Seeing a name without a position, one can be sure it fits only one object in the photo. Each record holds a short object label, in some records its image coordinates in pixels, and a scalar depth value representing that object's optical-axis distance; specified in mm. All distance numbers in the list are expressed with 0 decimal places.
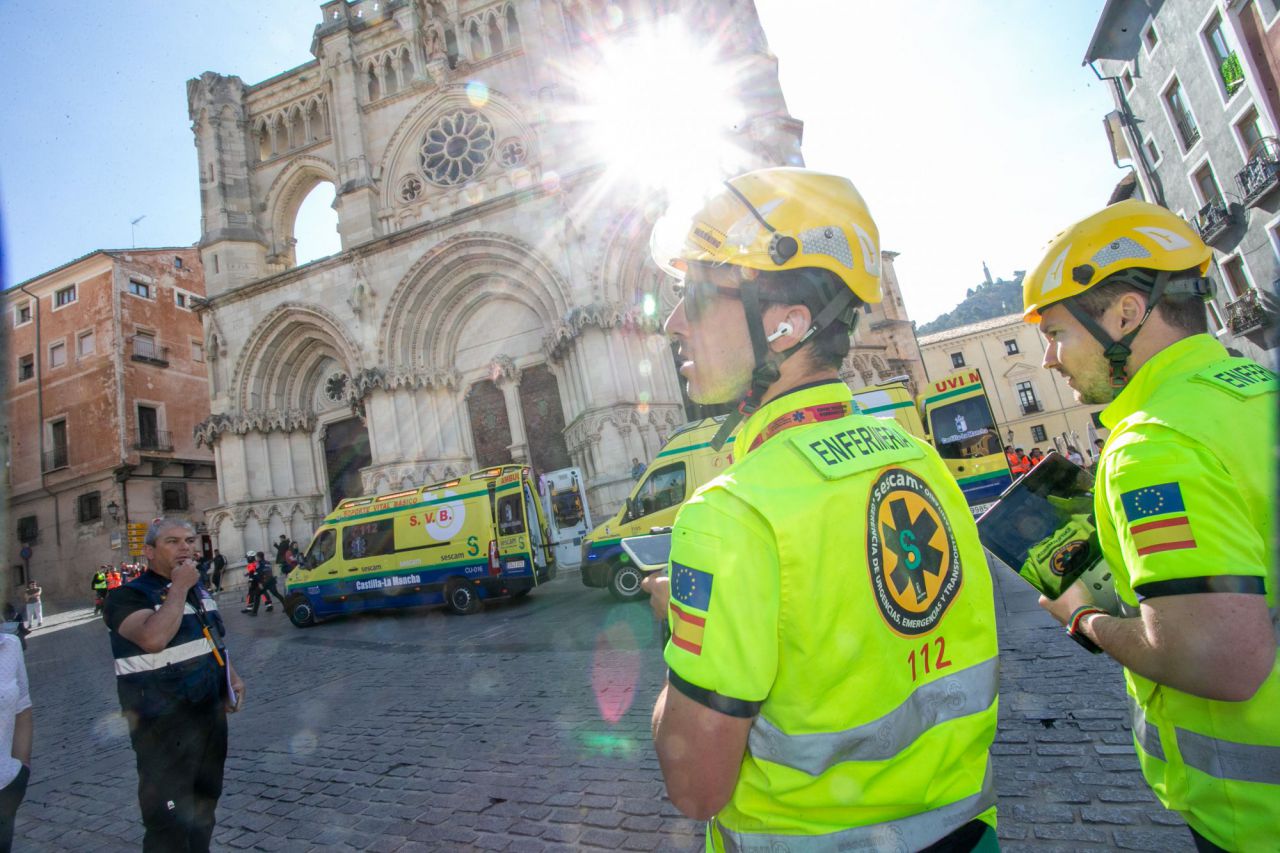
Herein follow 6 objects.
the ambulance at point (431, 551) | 12070
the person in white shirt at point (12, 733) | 2703
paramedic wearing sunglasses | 988
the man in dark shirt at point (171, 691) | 3012
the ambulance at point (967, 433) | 12627
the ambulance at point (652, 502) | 10719
